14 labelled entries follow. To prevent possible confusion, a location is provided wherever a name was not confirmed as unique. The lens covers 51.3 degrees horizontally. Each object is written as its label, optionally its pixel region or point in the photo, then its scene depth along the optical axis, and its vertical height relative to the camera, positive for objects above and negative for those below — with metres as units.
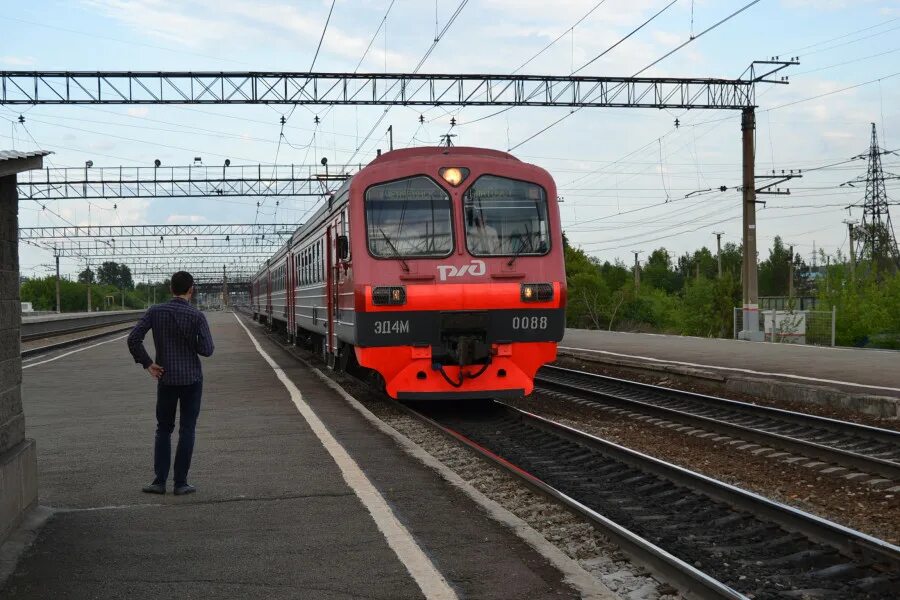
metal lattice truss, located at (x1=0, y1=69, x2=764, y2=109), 25.14 +5.98
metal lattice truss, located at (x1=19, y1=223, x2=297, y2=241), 58.66 +4.58
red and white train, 11.42 +0.34
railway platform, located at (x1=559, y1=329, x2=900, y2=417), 13.09 -1.31
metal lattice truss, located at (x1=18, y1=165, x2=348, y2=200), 38.22 +4.93
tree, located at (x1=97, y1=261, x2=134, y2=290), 149.00 +4.49
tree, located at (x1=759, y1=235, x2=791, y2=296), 115.25 +2.64
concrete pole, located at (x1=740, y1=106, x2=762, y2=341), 27.03 +1.73
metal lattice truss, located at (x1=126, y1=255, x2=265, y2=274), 88.75 +3.97
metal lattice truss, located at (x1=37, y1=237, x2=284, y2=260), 71.81 +4.41
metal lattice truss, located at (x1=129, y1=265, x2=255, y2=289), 98.76 +3.04
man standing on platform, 6.50 -0.38
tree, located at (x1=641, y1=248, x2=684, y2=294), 144.38 +3.62
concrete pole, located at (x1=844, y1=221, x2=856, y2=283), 44.53 +1.79
